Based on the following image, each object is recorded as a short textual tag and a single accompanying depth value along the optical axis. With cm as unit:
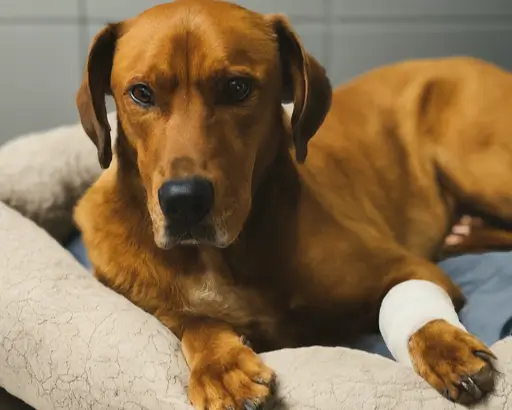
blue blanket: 141
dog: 115
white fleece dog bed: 109
